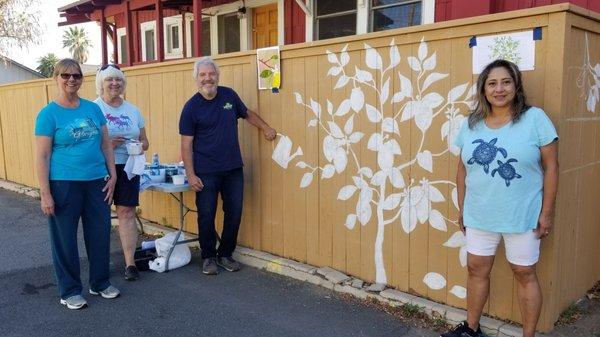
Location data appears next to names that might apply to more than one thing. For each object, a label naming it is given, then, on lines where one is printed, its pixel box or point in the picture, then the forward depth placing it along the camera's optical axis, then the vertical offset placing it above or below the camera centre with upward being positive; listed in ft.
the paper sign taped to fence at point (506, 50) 9.96 +1.39
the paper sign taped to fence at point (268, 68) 14.79 +1.48
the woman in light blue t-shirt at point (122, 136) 13.90 -0.51
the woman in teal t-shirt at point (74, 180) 11.83 -1.48
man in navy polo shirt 14.10 -0.94
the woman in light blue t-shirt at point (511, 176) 9.02 -1.03
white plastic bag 15.30 -4.20
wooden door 31.06 +5.71
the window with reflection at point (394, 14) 23.63 +5.00
